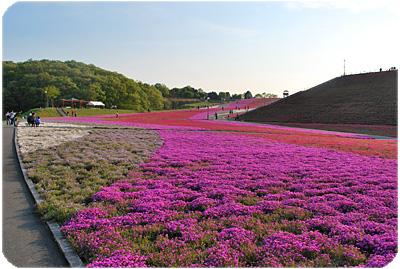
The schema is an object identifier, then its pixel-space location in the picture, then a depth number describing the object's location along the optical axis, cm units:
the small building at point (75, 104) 8754
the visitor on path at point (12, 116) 3134
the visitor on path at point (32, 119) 2795
